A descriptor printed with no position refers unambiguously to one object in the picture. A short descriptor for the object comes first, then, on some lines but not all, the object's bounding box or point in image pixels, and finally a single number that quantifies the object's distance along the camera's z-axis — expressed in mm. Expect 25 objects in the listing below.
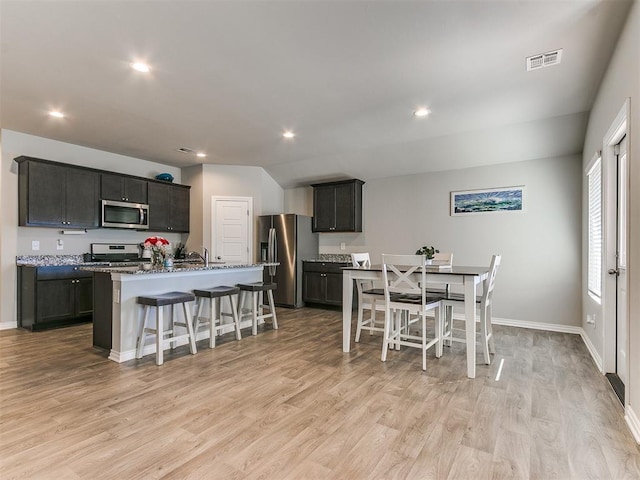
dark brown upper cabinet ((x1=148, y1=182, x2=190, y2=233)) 5891
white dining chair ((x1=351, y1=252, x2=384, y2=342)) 3890
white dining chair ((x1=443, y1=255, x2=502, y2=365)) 3236
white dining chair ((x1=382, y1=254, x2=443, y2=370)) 3125
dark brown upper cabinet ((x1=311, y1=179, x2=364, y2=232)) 6156
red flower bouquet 3767
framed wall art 4886
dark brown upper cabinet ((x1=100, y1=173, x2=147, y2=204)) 5244
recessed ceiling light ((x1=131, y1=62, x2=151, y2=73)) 2861
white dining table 2959
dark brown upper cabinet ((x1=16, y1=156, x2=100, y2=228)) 4473
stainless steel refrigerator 6223
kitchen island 3309
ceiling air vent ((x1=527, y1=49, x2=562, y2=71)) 2668
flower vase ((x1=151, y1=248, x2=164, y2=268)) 3803
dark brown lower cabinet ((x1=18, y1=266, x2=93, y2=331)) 4359
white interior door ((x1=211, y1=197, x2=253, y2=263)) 6340
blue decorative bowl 6102
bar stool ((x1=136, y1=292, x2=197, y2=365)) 3217
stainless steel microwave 5207
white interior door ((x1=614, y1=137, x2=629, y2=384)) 2754
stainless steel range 5309
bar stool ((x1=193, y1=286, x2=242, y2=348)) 3760
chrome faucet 6271
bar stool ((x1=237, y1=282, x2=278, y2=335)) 4297
